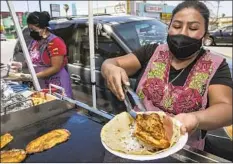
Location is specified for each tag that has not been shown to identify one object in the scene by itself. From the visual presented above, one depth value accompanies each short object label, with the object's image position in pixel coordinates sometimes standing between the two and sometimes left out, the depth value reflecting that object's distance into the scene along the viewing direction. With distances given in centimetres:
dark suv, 351
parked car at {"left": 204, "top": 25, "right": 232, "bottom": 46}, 1566
